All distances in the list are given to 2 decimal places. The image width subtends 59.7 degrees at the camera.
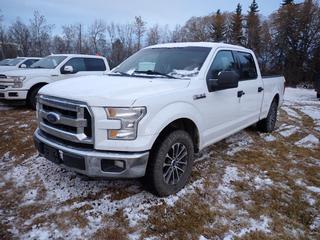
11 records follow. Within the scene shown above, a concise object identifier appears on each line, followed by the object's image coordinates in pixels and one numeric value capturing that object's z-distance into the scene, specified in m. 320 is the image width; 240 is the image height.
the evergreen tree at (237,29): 45.84
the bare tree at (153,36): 63.90
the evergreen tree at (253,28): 41.63
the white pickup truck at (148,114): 2.82
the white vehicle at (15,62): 14.88
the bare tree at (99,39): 60.52
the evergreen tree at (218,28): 49.38
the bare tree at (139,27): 64.38
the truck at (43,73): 8.20
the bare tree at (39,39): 53.25
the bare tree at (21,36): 51.16
